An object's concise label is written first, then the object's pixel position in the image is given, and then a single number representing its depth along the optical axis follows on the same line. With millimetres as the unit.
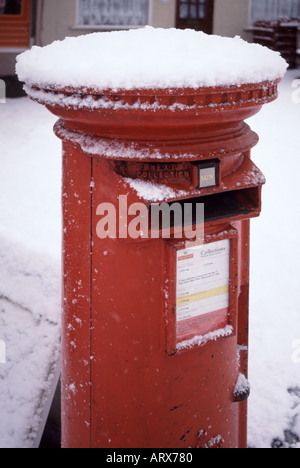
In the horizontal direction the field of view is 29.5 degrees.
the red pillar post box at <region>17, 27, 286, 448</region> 1469
